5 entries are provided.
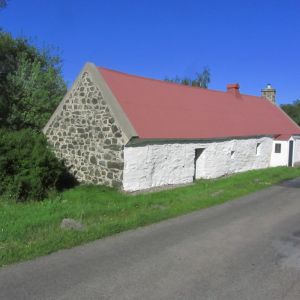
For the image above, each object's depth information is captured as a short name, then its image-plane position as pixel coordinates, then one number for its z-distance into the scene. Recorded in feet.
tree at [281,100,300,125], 172.33
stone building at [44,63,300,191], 43.88
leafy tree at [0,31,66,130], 60.49
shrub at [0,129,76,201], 36.29
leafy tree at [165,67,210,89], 164.14
